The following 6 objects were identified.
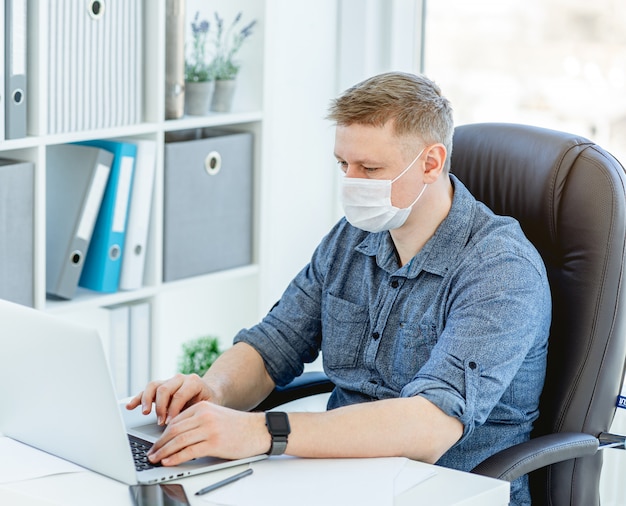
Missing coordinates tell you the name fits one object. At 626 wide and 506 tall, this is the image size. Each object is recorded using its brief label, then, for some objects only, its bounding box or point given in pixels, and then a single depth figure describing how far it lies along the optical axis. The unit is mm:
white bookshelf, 2549
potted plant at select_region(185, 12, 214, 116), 2633
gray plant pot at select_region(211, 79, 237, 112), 2695
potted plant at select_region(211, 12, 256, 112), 2699
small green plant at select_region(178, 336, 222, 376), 2754
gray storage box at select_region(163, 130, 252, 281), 2596
